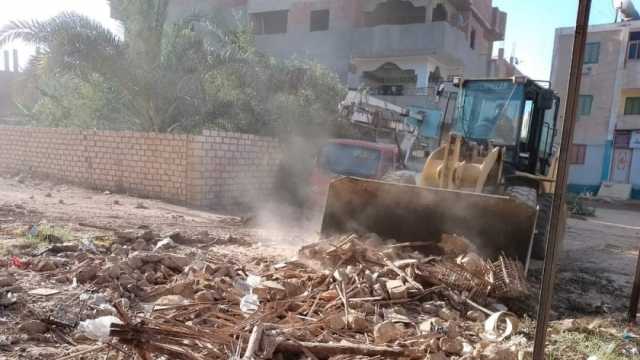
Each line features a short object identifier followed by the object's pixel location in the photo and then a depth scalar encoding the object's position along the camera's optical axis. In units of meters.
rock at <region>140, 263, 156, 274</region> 4.64
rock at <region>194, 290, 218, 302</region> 3.92
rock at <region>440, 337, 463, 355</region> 3.30
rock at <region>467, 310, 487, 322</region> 4.21
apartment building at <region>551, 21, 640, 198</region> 24.59
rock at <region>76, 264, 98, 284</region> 4.24
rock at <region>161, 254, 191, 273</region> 4.82
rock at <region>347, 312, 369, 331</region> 3.63
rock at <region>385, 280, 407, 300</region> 4.36
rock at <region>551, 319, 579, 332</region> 4.05
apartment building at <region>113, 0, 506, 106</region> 21.84
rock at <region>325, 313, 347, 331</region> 3.60
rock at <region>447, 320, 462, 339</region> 3.56
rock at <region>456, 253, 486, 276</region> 4.79
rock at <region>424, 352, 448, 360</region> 3.04
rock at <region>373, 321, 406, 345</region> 3.39
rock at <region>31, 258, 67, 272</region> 4.52
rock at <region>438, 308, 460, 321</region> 4.14
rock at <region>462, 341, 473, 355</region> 3.29
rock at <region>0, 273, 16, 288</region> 3.93
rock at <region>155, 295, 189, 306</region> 3.83
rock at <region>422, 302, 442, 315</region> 4.29
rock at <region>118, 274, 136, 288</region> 4.22
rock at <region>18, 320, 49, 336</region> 3.23
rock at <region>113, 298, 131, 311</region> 3.78
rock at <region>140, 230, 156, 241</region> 6.12
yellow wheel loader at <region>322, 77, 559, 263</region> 5.46
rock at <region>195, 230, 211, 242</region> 6.68
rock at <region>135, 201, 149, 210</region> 9.24
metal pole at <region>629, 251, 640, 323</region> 4.36
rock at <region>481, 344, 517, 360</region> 3.08
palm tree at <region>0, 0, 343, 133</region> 10.84
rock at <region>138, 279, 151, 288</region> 4.30
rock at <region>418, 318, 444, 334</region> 3.66
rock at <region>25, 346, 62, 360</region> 2.95
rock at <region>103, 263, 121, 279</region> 4.31
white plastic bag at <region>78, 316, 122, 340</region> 3.15
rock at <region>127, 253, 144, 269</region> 4.61
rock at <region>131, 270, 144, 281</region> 4.41
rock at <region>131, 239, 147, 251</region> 5.61
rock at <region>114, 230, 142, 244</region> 6.00
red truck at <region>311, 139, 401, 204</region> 10.04
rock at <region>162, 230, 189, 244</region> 6.41
